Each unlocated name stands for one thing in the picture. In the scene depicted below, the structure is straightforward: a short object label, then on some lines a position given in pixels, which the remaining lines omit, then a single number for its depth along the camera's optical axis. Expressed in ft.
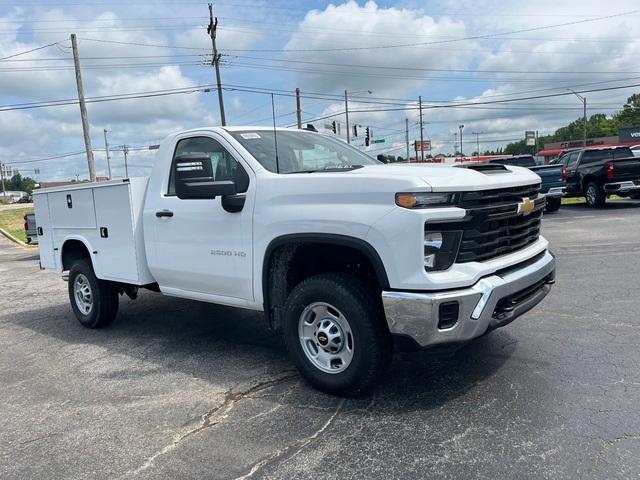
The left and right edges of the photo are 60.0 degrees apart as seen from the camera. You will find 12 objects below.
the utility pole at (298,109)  121.49
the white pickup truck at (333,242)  11.39
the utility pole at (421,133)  213.40
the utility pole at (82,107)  85.97
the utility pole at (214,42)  101.71
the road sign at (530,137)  251.60
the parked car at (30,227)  47.34
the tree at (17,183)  525.92
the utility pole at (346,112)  155.39
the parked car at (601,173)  53.57
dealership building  233.35
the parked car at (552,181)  51.80
